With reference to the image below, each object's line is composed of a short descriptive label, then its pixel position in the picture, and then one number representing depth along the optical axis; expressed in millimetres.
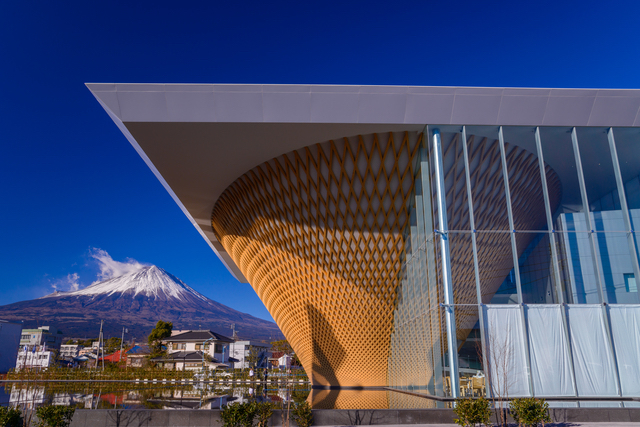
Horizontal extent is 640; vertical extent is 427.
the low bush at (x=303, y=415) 11023
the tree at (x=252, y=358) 54097
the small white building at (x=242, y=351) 72438
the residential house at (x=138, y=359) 57725
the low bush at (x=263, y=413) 9992
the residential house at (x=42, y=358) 64688
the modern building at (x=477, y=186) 13727
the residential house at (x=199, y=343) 61969
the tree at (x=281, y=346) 69875
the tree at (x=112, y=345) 85688
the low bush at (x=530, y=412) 9992
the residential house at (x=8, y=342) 61281
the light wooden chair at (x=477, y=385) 13023
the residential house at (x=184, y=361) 54469
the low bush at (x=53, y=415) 10062
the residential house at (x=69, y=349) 113875
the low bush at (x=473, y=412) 9984
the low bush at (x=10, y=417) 9562
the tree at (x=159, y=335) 61875
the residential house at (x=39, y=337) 102675
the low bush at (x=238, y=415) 9688
